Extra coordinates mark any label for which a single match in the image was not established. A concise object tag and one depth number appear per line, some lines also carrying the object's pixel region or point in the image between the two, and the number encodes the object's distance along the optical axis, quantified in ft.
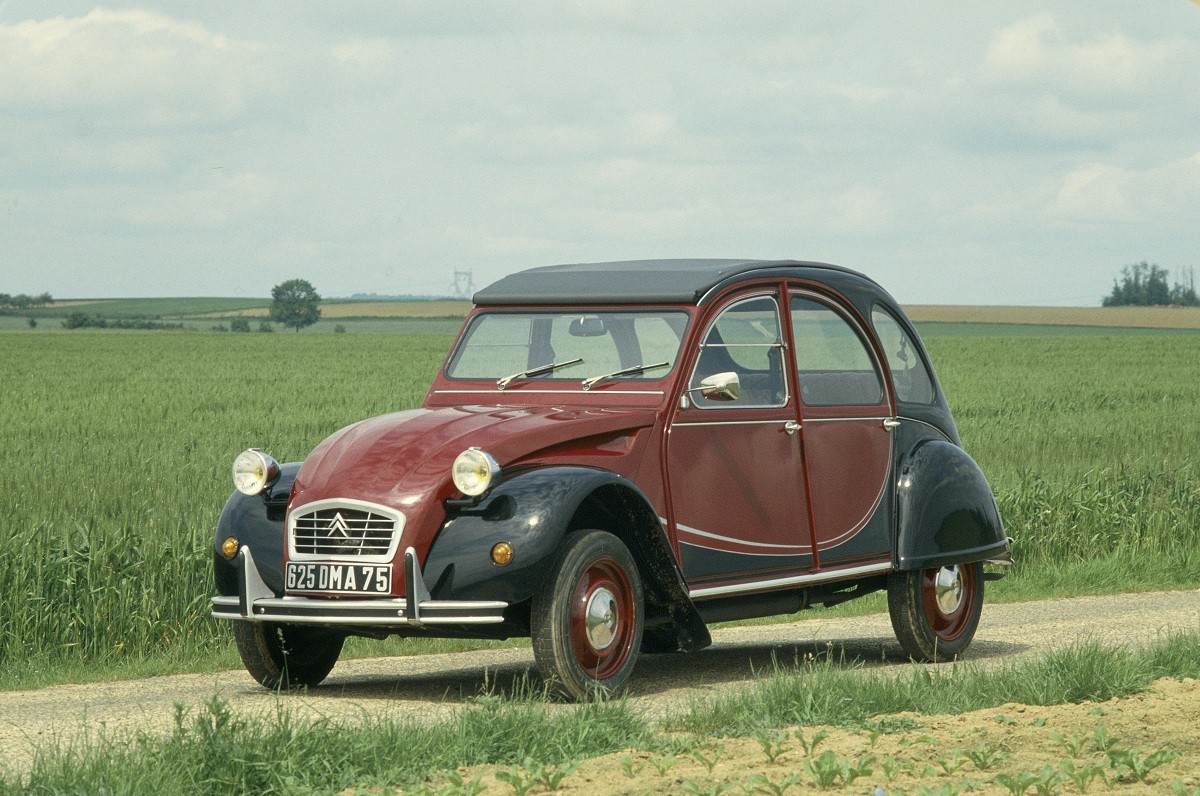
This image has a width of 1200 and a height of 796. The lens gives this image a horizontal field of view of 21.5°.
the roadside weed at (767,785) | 32.91
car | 47.73
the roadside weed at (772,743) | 36.58
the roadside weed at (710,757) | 34.96
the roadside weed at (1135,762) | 34.97
